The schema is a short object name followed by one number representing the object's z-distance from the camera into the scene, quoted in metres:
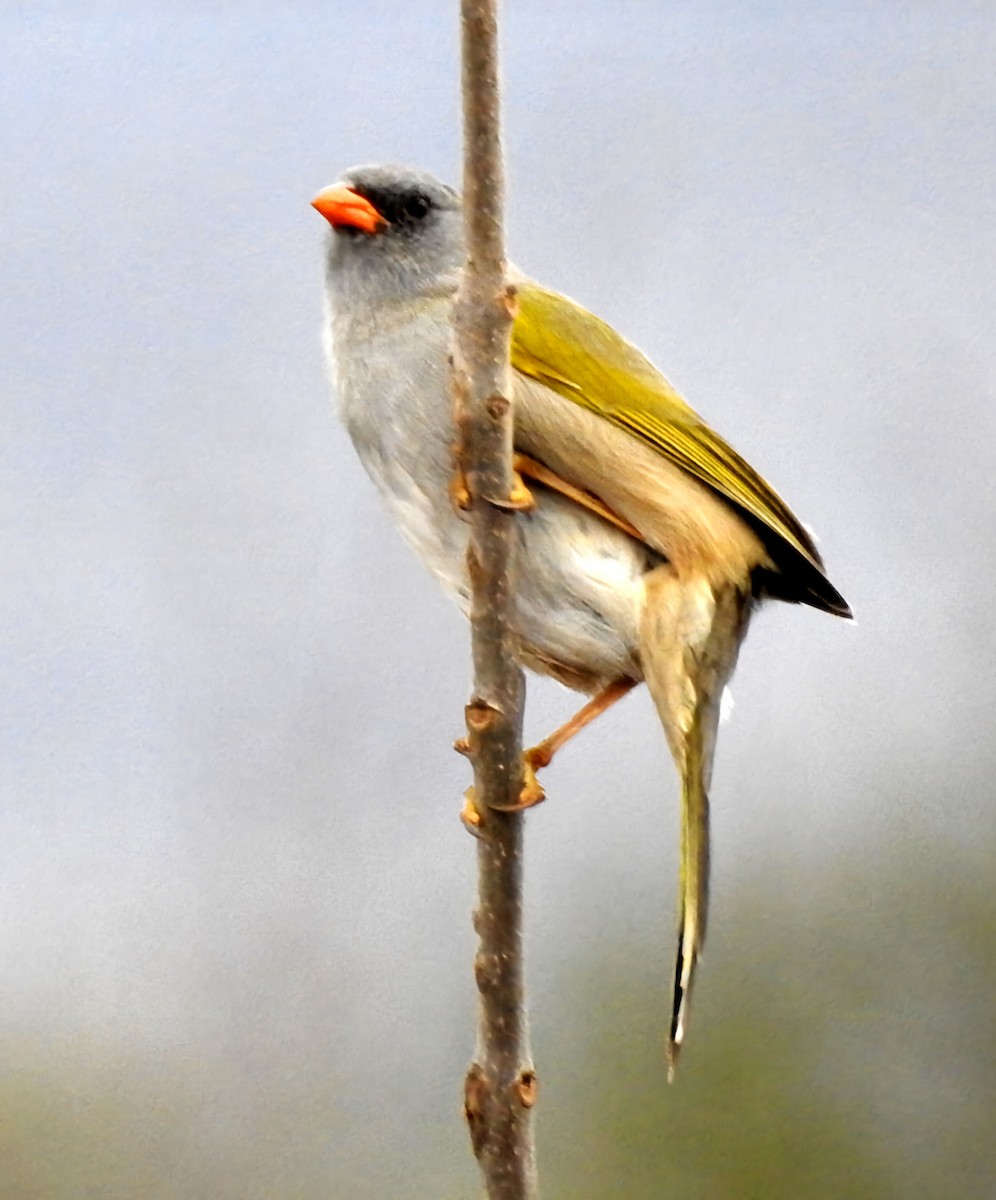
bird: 5.56
